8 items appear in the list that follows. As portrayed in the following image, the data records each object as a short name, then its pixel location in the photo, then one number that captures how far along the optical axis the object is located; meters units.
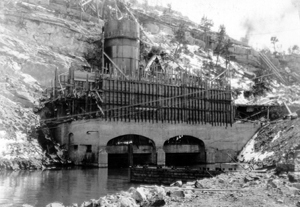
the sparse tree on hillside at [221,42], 111.84
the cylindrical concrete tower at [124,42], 64.12
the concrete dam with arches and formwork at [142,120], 50.38
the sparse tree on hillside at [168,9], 150.88
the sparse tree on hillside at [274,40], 133.12
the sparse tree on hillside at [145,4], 153.57
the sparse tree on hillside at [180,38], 108.42
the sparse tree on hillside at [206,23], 129.39
